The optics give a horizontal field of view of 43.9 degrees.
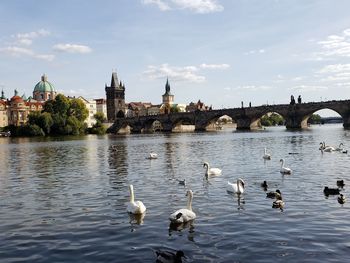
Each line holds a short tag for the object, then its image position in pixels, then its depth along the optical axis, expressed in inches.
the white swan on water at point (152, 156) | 1529.5
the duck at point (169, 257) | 393.7
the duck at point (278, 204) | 628.4
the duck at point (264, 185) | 816.4
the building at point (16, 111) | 6579.7
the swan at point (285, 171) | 990.7
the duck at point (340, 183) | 800.9
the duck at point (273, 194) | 678.8
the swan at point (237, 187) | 749.9
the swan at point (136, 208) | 610.5
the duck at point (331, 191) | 724.7
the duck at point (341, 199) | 654.3
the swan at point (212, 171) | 994.0
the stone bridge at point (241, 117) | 4303.6
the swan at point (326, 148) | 1575.7
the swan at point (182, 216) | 551.2
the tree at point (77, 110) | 5280.5
